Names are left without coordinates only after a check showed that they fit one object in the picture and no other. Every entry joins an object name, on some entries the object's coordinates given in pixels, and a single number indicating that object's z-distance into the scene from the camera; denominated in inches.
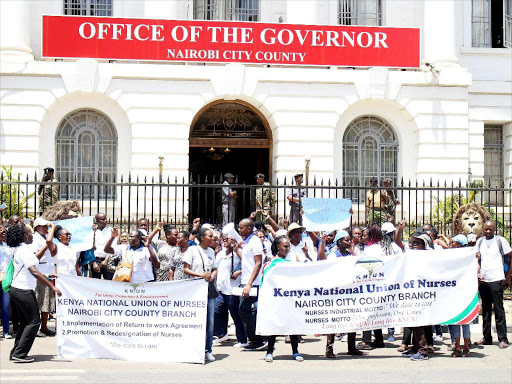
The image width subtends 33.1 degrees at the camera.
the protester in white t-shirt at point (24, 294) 436.1
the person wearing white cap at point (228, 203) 738.2
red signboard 919.0
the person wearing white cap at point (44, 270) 498.9
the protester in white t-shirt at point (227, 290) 497.0
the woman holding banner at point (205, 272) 450.9
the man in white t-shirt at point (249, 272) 460.8
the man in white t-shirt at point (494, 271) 502.6
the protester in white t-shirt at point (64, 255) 500.7
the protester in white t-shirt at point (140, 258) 490.6
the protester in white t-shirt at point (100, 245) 571.5
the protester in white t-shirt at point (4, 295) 521.3
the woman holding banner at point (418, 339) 460.8
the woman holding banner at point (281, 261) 451.2
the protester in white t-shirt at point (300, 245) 465.1
